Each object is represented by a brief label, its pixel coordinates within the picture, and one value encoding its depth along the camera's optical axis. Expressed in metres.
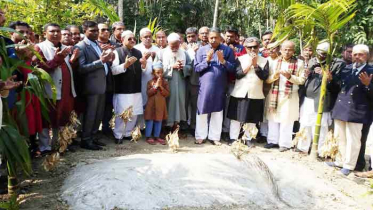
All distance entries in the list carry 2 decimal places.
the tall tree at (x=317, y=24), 4.63
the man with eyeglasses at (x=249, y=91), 5.69
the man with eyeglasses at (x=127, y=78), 5.43
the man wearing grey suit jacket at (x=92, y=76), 4.94
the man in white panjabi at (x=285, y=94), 5.70
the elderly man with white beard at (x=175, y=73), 5.84
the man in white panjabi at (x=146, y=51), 5.77
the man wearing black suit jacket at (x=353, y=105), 5.03
